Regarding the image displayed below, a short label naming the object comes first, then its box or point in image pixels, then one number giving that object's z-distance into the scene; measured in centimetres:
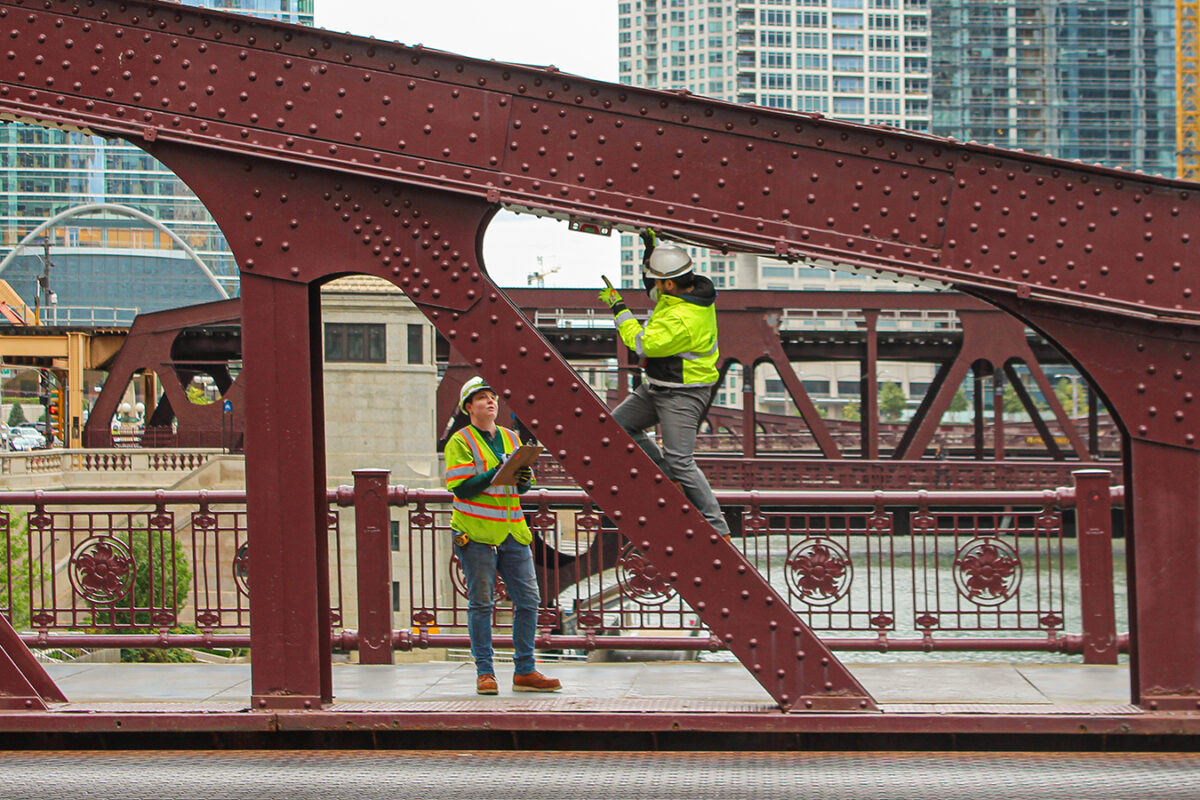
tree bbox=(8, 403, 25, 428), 12538
